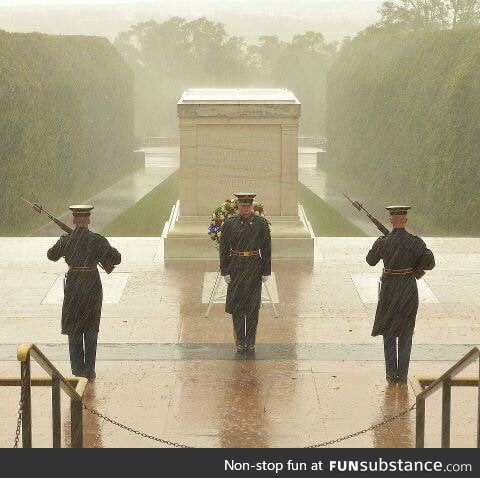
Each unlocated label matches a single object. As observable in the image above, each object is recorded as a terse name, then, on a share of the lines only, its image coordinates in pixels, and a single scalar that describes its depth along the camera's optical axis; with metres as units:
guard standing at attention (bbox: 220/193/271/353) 16.94
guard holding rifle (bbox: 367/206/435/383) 15.32
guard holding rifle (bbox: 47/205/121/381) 15.49
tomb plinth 26.37
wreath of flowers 21.09
